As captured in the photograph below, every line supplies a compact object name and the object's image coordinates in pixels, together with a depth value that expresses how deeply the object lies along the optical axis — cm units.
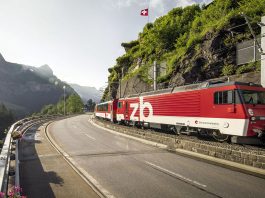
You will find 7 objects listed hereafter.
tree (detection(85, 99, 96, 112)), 15411
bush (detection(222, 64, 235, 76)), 2970
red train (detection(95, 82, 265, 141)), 1415
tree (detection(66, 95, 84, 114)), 12432
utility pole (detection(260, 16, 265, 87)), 1755
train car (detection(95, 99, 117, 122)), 3716
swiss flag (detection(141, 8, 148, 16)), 4603
